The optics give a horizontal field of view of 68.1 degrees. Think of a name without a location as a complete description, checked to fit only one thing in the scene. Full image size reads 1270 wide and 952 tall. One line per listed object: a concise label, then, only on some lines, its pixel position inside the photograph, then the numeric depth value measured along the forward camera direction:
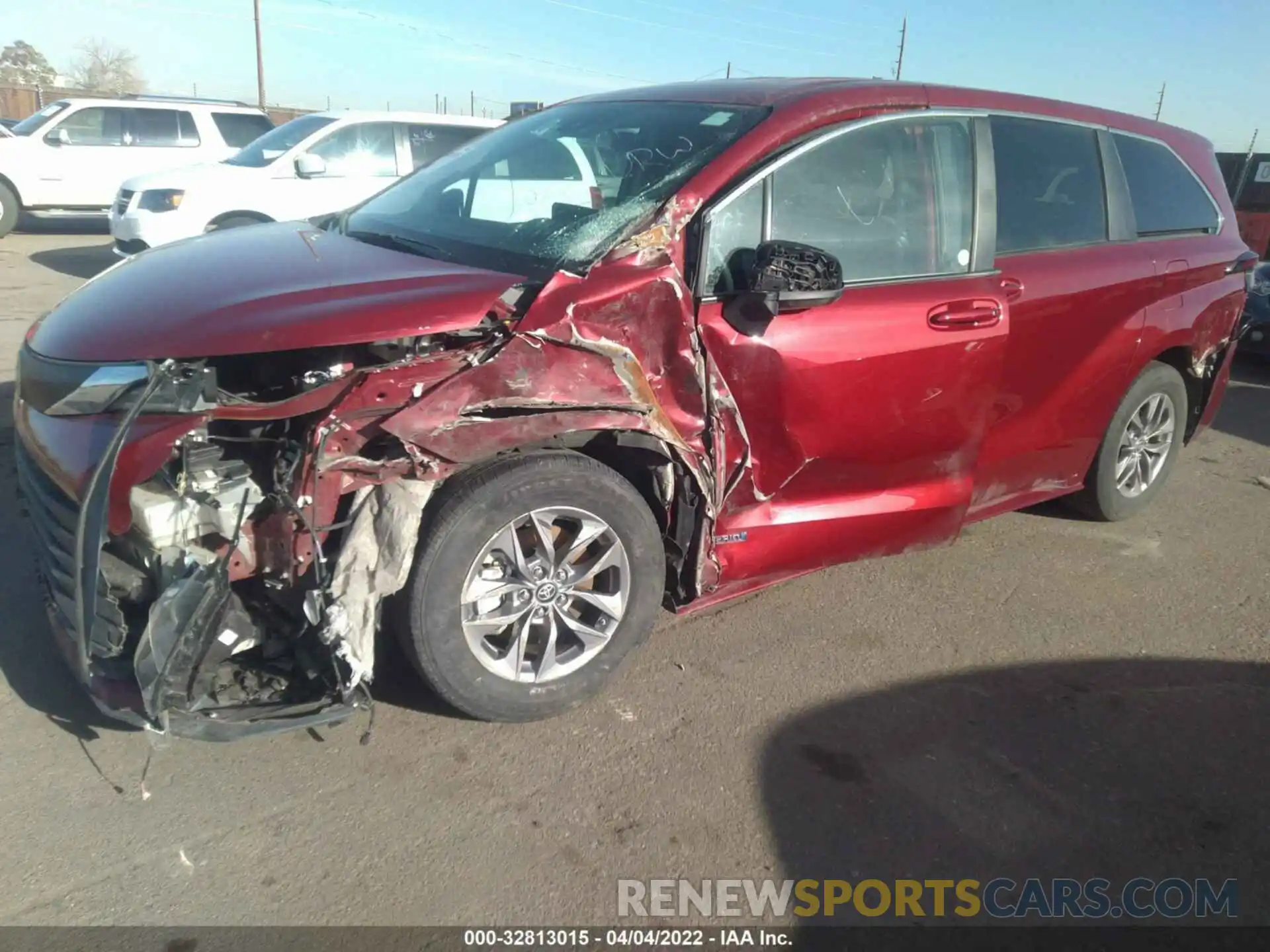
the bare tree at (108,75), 61.38
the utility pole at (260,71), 29.41
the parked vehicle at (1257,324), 8.68
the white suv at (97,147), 12.99
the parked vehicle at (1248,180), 16.17
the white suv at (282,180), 9.64
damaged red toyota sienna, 2.48
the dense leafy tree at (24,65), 58.31
